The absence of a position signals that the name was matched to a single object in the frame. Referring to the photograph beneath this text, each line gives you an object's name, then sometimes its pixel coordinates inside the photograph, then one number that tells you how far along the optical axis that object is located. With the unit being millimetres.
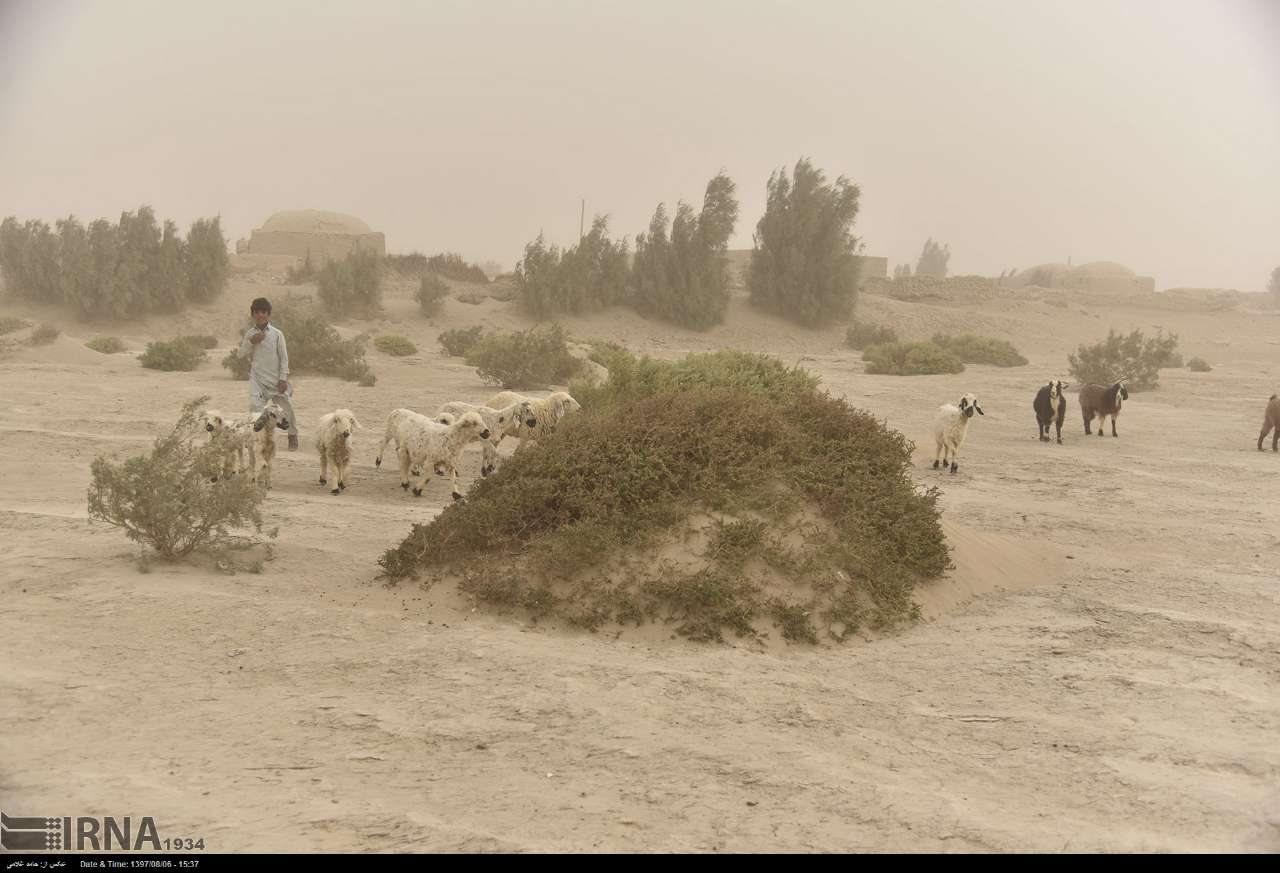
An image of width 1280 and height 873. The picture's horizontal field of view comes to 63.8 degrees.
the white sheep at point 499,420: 11812
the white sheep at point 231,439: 9000
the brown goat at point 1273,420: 16609
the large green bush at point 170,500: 7836
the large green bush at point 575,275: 38438
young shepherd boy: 11562
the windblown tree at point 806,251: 43562
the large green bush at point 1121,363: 26312
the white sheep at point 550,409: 12904
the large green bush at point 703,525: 7180
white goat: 14180
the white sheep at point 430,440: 11188
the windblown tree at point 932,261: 101062
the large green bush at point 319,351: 22344
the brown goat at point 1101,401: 18069
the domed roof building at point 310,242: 46062
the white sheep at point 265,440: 10977
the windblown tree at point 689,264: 41188
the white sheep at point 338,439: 11125
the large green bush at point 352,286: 35250
